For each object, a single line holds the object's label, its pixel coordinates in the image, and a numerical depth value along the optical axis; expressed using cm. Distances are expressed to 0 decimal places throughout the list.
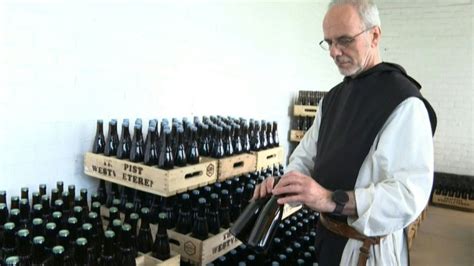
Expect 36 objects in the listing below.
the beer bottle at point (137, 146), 220
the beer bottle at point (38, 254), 142
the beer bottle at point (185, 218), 212
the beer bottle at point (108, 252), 153
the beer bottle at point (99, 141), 228
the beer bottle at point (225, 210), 228
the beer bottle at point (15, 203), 179
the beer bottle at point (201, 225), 206
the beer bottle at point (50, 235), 151
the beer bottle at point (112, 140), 227
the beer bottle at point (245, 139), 264
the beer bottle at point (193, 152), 220
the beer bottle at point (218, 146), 242
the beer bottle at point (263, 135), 286
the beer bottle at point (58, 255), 135
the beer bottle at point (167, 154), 206
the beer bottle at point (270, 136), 292
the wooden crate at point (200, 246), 194
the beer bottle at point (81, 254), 147
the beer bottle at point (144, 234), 193
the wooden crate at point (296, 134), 457
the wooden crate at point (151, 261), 159
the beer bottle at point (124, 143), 224
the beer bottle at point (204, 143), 246
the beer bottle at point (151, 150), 212
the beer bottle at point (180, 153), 214
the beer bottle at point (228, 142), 248
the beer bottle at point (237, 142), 257
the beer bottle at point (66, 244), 146
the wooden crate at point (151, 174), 190
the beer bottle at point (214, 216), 215
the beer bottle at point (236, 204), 243
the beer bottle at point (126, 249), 156
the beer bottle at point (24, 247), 142
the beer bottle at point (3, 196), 179
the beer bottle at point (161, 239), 187
